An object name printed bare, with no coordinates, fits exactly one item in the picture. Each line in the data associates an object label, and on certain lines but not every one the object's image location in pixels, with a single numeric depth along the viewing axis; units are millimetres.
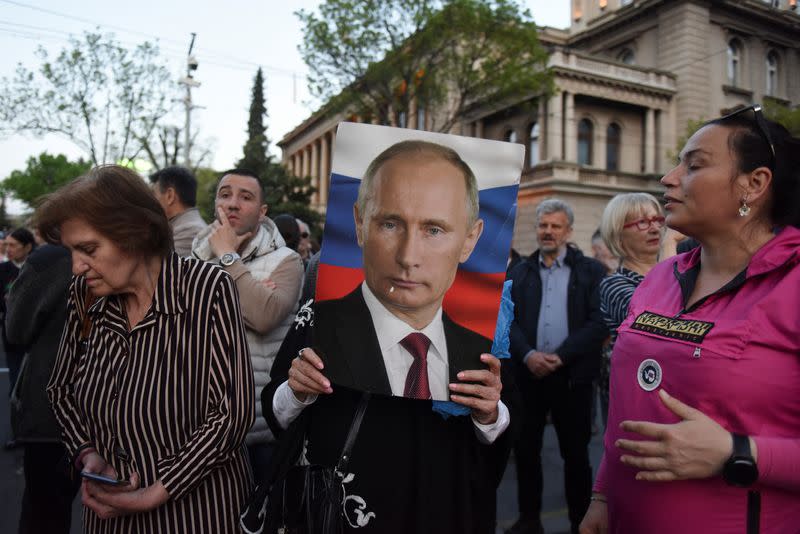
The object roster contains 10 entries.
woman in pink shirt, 1395
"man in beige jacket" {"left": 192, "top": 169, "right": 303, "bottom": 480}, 2736
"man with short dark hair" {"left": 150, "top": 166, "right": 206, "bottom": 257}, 3389
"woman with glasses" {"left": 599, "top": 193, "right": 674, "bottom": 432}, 3205
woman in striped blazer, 1747
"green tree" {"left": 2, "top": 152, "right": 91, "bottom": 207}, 62531
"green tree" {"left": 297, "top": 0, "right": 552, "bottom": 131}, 20219
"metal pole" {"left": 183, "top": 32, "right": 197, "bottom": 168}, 23562
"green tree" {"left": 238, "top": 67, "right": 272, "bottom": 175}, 33094
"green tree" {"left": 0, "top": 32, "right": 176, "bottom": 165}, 19750
